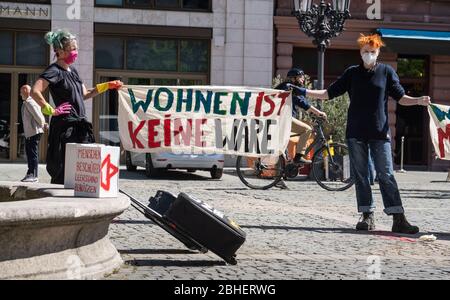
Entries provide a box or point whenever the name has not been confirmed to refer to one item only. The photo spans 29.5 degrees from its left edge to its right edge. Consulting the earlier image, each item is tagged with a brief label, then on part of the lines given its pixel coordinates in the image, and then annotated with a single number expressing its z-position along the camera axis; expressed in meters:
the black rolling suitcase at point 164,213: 6.22
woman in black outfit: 7.16
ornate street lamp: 19.41
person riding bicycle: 13.70
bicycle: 14.09
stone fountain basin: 4.79
